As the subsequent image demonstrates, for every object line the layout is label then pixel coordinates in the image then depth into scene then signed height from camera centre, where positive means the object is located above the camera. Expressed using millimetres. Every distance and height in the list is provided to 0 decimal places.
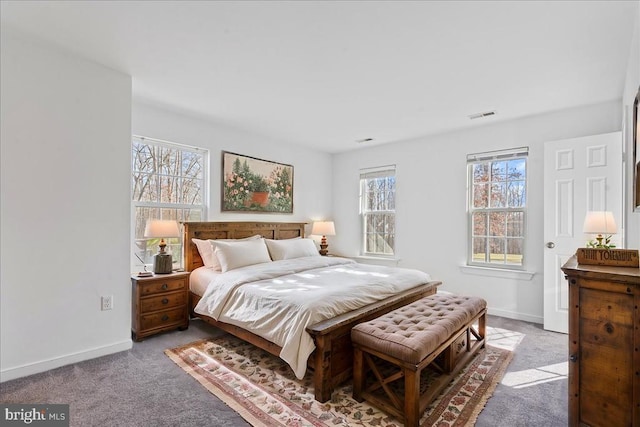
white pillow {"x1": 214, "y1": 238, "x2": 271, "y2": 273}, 3426 -458
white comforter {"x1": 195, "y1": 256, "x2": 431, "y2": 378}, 2145 -661
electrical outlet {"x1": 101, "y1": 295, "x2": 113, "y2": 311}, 2699 -779
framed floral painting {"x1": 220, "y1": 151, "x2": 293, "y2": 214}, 4211 +421
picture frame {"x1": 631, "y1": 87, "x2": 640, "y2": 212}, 1667 +380
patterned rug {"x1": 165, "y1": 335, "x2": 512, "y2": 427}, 1869 -1221
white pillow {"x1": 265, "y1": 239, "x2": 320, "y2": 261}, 4098 -469
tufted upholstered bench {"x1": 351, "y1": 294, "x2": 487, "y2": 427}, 1786 -832
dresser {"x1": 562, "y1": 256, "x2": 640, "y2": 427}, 1394 -605
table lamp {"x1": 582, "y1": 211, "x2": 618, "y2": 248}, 2727 -70
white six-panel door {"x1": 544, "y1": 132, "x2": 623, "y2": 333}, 3158 +220
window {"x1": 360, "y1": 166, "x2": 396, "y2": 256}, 5117 +93
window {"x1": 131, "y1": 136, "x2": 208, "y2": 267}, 3457 +316
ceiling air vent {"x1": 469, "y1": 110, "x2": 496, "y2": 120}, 3631 +1198
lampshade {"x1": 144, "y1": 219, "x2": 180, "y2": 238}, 3189 -163
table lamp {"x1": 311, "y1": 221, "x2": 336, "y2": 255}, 5230 -280
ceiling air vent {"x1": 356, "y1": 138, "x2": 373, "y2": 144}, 4879 +1176
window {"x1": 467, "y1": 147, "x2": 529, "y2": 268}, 3926 +109
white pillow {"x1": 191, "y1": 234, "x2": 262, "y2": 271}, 3529 -457
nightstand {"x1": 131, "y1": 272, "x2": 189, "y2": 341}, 3000 -910
